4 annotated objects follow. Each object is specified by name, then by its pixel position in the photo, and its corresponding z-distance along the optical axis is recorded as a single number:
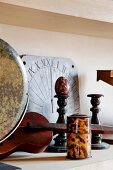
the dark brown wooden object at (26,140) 0.86
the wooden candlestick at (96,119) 1.06
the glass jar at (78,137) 0.86
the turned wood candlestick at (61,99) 1.01
